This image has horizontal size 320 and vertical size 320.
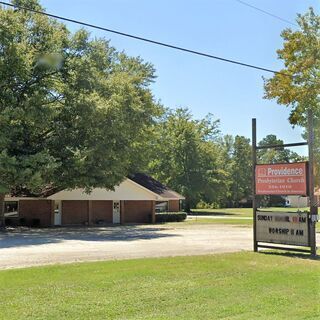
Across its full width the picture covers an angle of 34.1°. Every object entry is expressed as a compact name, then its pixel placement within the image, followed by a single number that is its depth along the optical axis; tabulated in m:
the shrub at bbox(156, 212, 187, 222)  47.78
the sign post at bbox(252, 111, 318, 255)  16.81
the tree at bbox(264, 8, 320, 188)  24.89
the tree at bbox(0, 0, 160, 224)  29.61
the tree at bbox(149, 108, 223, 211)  70.19
